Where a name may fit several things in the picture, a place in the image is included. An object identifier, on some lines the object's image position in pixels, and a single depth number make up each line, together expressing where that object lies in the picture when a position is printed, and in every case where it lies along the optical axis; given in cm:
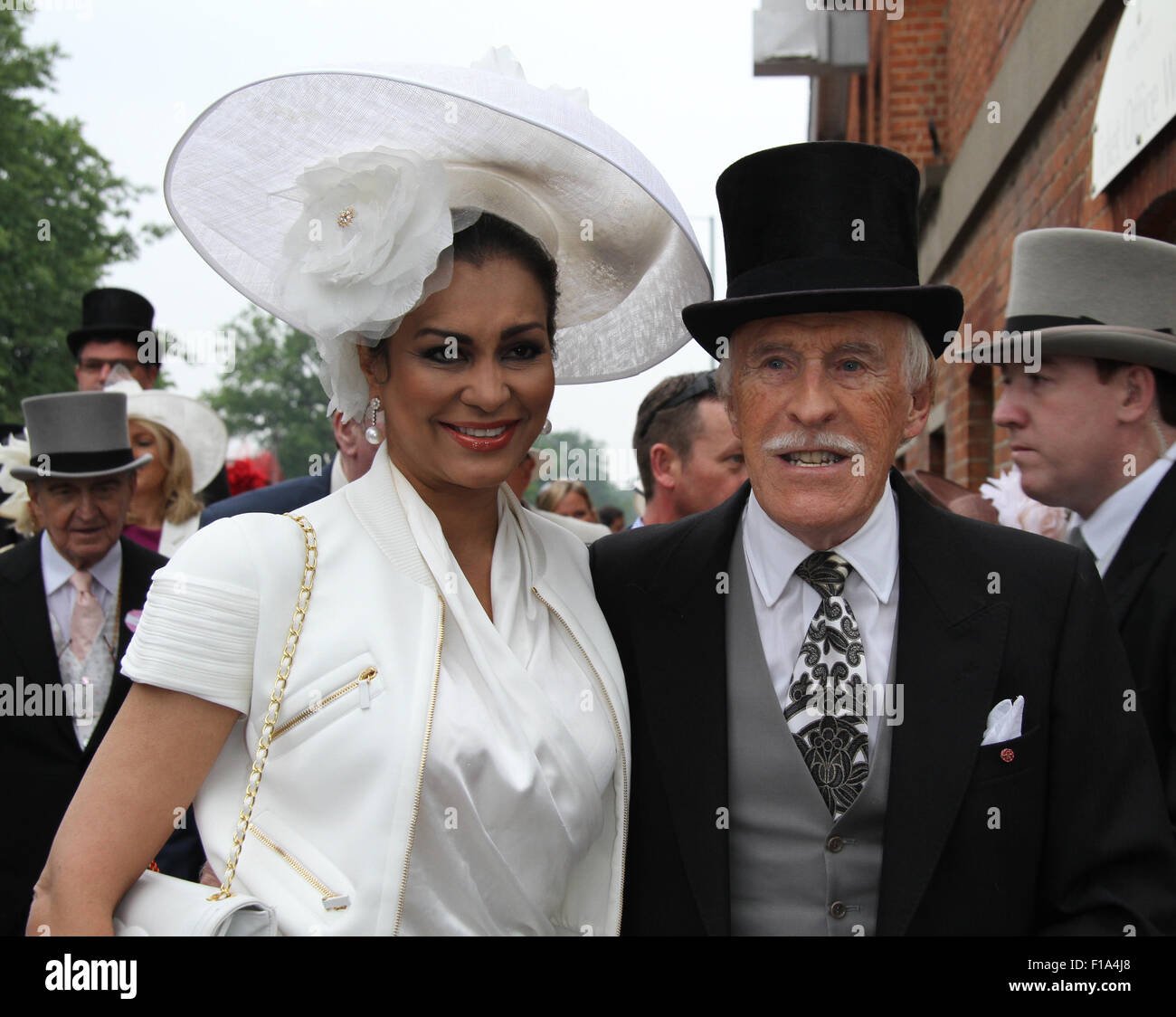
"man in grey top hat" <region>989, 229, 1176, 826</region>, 322
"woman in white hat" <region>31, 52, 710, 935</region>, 198
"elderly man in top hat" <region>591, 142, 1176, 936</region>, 224
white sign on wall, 382
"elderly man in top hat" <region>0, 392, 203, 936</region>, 398
